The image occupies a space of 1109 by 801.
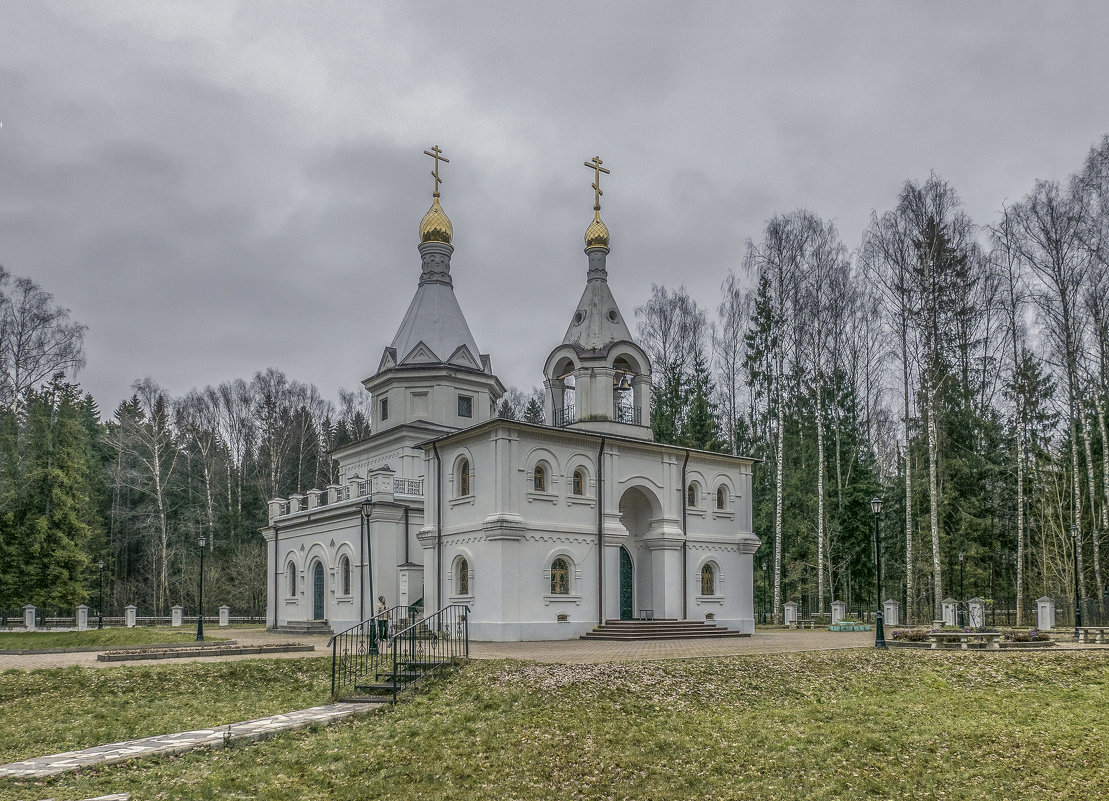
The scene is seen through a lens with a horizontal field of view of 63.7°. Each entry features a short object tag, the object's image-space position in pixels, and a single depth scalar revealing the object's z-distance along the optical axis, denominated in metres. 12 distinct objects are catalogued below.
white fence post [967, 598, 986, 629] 26.84
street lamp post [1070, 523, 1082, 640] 25.72
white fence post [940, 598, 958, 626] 27.83
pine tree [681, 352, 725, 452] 42.41
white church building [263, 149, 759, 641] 24.44
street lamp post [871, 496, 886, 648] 20.36
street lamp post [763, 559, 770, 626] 40.41
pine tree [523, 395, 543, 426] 62.38
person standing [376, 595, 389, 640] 19.43
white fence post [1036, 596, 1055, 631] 26.94
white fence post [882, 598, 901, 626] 30.80
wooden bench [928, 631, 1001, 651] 19.47
